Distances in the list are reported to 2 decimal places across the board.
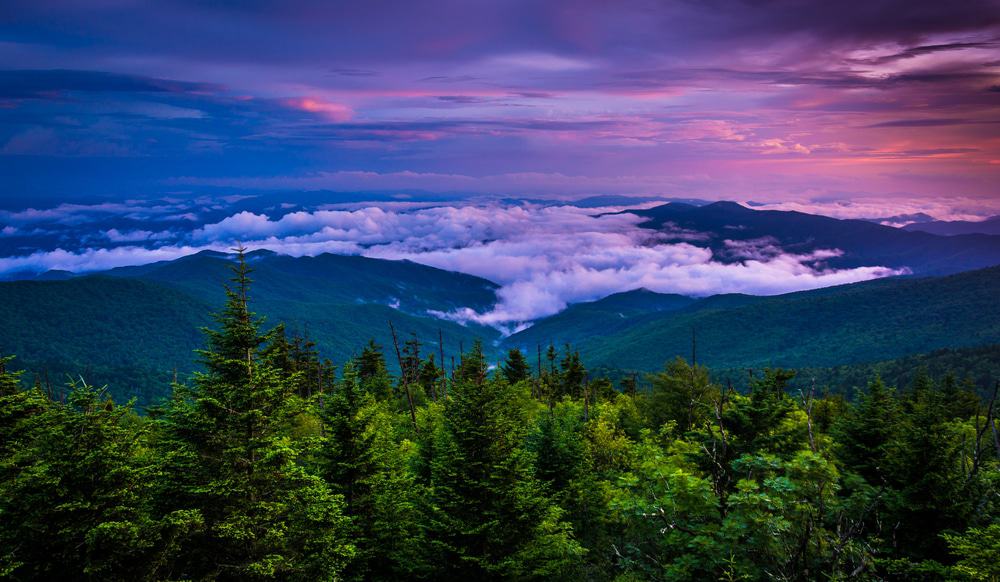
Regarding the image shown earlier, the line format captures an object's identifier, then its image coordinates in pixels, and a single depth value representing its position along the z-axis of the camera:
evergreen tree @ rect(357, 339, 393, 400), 65.25
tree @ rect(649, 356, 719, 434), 43.63
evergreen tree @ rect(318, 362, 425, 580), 23.64
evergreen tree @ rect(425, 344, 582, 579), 21.89
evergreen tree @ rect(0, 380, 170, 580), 14.74
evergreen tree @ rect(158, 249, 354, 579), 17.19
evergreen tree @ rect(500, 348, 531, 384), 72.25
